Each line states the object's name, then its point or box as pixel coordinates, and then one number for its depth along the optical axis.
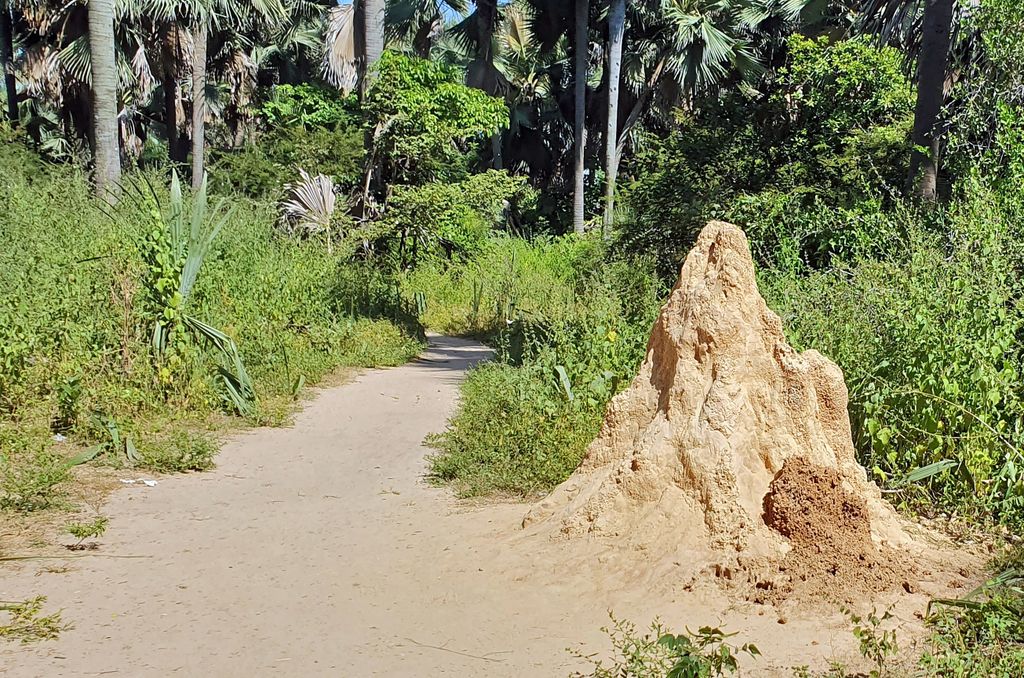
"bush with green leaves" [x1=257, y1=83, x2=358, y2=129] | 23.31
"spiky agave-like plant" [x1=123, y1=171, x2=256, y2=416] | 8.87
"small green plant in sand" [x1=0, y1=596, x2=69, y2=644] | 4.25
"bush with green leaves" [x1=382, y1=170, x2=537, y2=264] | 18.80
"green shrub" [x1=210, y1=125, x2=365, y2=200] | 20.20
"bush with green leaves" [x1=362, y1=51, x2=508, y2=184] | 19.02
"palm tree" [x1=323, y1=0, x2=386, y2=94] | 19.73
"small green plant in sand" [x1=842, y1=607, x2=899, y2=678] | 3.83
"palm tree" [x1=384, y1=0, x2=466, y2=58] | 26.77
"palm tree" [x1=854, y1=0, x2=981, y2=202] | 11.20
